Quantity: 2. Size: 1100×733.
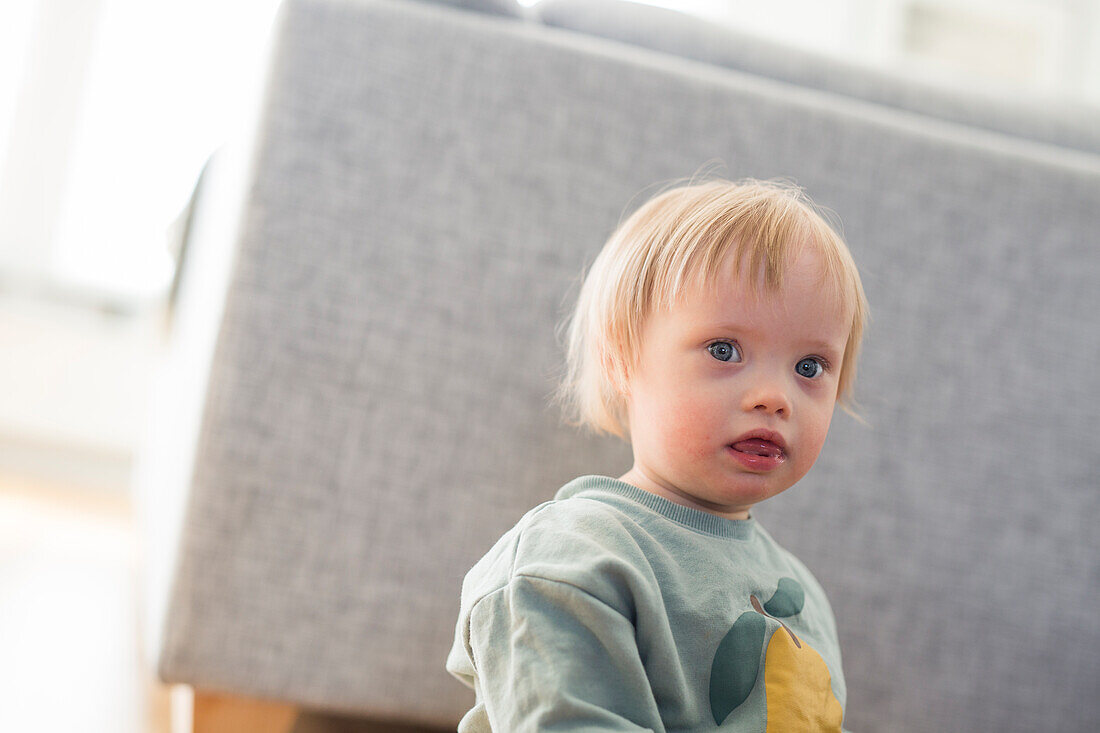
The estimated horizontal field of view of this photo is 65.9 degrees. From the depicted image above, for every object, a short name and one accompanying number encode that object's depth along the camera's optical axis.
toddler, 0.44
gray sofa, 0.68
